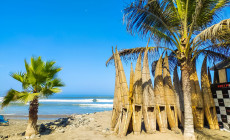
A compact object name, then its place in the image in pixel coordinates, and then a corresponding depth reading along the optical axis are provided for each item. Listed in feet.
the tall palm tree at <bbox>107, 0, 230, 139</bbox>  18.60
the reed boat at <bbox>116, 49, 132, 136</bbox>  21.42
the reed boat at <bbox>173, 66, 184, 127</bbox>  24.79
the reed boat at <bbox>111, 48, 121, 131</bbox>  24.34
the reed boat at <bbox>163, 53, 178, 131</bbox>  22.95
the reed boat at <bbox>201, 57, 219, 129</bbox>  23.84
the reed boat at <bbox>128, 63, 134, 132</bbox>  22.29
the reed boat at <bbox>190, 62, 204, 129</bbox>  23.84
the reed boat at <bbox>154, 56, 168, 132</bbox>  22.28
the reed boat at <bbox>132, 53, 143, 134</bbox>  21.47
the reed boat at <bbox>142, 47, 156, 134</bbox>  21.74
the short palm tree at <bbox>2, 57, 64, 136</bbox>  23.82
